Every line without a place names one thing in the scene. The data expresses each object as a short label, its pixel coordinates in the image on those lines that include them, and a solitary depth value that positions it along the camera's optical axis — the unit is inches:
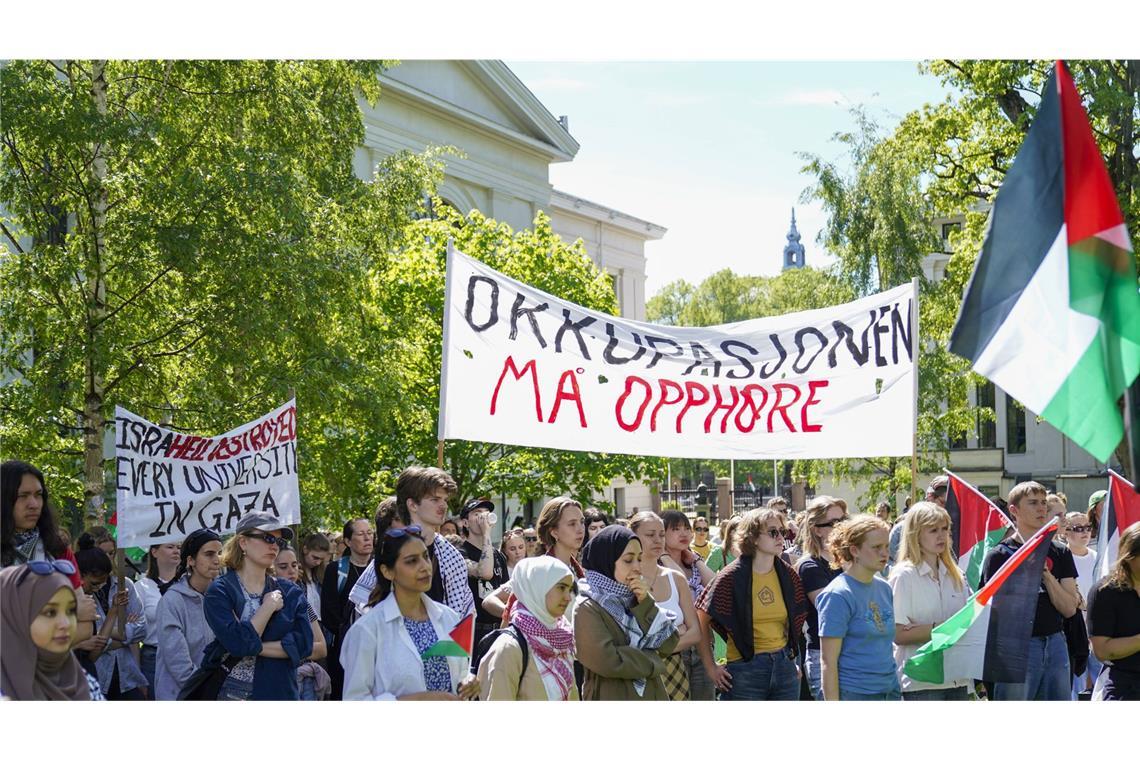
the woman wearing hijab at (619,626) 244.8
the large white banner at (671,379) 354.0
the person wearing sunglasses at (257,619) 252.8
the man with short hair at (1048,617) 311.6
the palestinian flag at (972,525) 369.7
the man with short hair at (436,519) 268.4
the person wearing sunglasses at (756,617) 301.9
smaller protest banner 377.4
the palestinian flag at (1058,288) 191.6
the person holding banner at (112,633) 312.3
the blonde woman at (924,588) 286.2
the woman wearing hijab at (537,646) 233.9
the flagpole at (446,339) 345.7
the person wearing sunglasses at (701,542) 526.0
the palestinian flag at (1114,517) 341.4
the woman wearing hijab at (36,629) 194.7
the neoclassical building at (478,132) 1491.1
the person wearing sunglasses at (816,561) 324.5
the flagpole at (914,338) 351.9
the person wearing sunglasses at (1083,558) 387.9
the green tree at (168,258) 510.6
